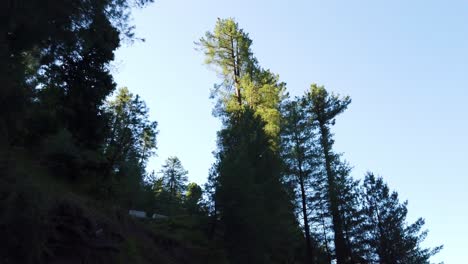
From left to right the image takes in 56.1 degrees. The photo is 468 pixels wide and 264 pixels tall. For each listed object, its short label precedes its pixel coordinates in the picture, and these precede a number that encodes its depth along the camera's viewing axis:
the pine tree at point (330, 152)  31.72
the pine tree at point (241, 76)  31.70
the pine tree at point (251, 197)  20.83
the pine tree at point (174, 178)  55.38
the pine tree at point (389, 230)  31.03
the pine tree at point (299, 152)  30.58
